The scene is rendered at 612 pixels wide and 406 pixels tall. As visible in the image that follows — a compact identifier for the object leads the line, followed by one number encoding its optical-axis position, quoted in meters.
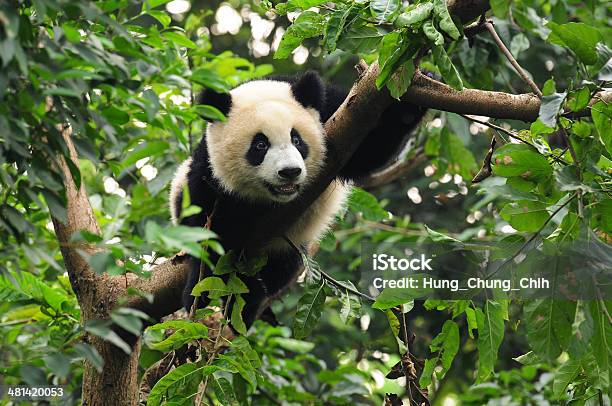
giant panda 8.24
